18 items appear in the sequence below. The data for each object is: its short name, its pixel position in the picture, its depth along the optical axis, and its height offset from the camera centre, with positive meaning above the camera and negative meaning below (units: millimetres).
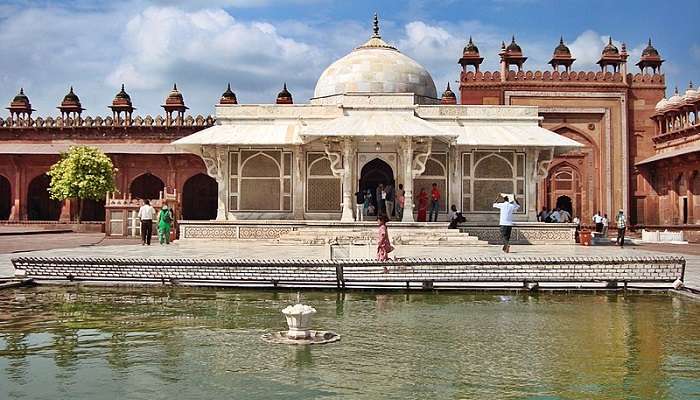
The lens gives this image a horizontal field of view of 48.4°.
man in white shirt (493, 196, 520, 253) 12945 -104
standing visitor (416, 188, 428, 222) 17516 +199
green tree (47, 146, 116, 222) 26578 +1491
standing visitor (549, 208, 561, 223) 18875 -15
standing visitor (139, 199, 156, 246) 15359 -76
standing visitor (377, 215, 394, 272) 9648 -329
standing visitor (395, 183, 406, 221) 17109 +340
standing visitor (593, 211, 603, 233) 22156 -224
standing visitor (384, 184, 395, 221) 17500 +376
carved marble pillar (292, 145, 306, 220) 18219 +741
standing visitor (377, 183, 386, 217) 17656 +394
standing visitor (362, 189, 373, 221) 18031 +273
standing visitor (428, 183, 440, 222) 17375 +320
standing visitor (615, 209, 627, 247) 17578 -318
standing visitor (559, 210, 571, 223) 19281 -39
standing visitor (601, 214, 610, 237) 22188 -327
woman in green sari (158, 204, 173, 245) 15656 -121
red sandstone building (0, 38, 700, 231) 28453 +2955
